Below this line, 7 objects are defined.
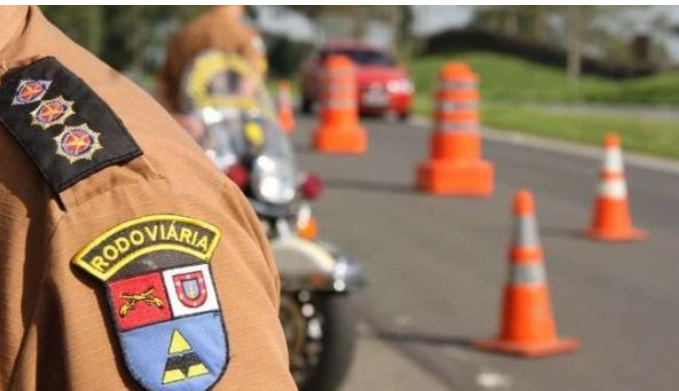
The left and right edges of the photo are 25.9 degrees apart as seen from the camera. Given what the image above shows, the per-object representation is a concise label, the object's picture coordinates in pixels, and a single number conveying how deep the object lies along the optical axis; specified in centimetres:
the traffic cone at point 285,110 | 2233
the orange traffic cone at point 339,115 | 1809
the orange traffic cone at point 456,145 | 1308
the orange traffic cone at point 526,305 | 681
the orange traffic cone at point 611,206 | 1030
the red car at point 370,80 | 2606
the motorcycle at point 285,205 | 555
